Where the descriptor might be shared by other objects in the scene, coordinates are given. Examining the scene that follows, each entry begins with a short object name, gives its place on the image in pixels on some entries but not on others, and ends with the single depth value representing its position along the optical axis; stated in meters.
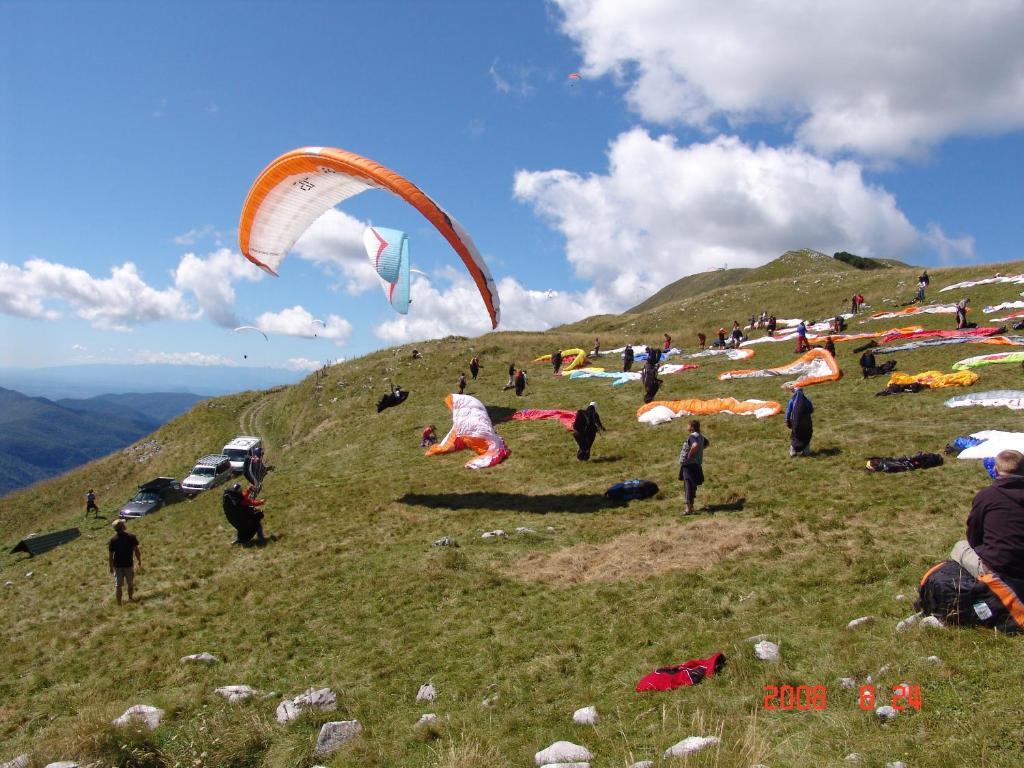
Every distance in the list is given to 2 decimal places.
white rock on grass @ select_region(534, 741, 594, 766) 5.42
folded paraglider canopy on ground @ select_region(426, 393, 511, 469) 21.31
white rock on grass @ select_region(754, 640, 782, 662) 6.58
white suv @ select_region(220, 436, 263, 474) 35.78
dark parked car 28.81
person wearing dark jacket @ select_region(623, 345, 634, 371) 33.81
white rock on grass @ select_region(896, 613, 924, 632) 6.38
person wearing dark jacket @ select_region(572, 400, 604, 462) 19.39
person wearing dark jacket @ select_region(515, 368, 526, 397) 31.67
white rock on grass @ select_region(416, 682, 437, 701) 7.36
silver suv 32.12
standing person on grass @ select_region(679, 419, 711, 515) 12.74
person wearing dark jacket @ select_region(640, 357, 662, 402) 24.81
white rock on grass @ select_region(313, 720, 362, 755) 6.48
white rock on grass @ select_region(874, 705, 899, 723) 4.97
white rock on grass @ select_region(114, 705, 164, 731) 6.90
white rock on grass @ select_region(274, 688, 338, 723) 7.24
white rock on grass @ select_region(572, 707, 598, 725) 6.16
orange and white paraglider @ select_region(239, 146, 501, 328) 16.48
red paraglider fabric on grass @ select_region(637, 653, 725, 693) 6.44
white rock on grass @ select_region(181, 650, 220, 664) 9.31
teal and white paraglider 22.36
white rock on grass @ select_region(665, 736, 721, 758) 4.95
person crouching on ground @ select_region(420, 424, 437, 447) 25.48
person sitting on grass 5.80
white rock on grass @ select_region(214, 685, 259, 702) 7.93
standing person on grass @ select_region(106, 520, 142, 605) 12.57
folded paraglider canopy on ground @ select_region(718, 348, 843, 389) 24.67
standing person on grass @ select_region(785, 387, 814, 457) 15.26
